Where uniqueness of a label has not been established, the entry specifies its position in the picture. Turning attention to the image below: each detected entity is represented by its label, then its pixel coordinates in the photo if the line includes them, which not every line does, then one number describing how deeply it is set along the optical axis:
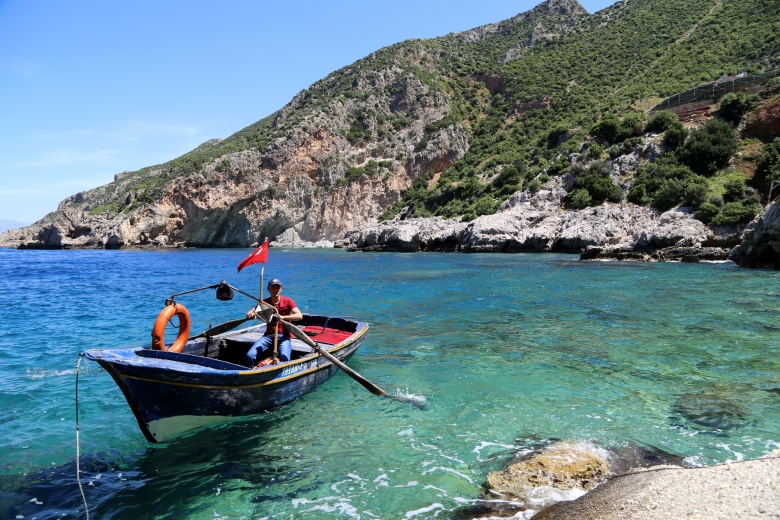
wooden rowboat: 6.15
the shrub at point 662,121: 44.25
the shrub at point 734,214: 30.73
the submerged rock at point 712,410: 6.96
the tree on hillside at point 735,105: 40.97
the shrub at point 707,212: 32.62
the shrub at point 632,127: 46.84
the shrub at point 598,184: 42.03
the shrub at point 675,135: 42.22
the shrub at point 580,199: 42.84
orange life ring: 6.98
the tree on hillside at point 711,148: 38.66
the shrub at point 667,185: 35.00
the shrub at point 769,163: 33.66
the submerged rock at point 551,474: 5.31
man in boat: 8.46
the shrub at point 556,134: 60.47
